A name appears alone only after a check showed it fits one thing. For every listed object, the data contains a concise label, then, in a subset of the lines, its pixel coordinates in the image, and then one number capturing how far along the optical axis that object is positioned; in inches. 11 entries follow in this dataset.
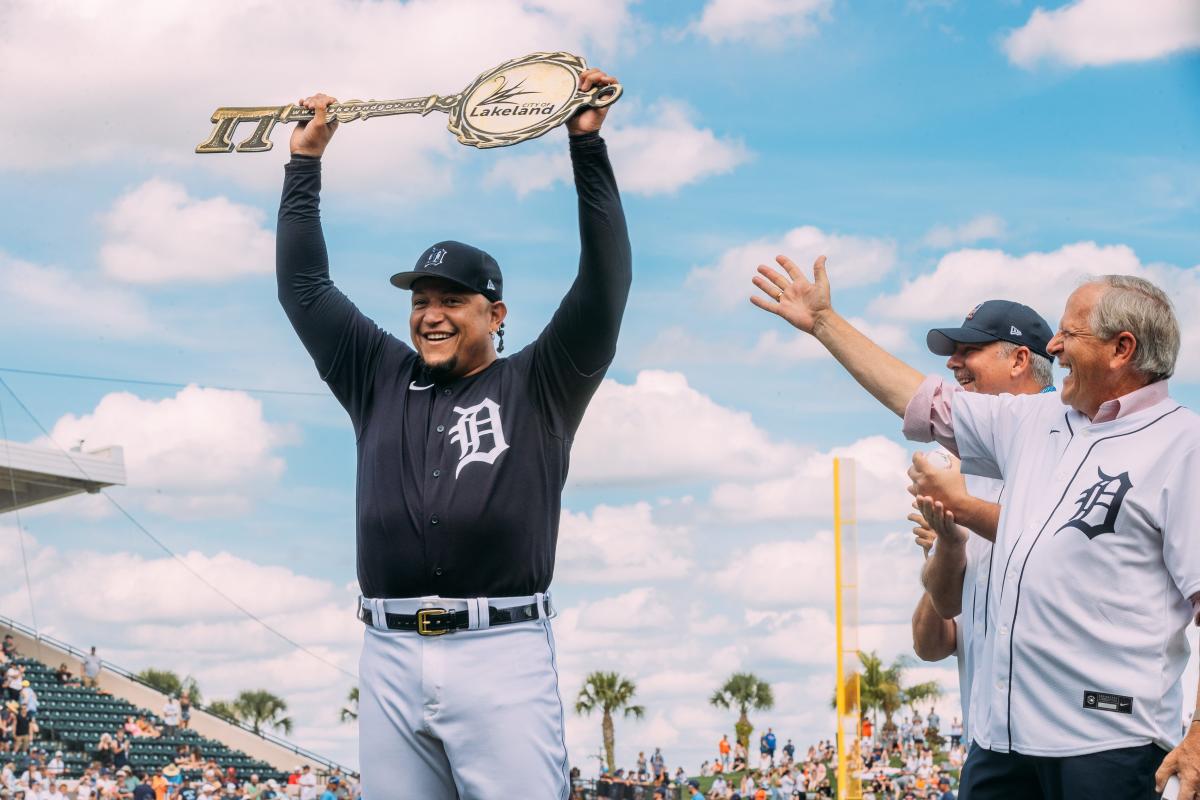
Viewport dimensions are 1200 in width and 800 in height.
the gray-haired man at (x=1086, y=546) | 121.1
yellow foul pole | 687.1
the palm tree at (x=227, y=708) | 1762.3
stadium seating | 1108.5
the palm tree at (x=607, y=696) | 1628.9
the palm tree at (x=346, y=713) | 1617.9
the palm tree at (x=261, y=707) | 1818.4
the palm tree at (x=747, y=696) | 1749.5
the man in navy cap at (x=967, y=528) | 155.9
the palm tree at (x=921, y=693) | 1663.4
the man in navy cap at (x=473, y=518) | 135.0
